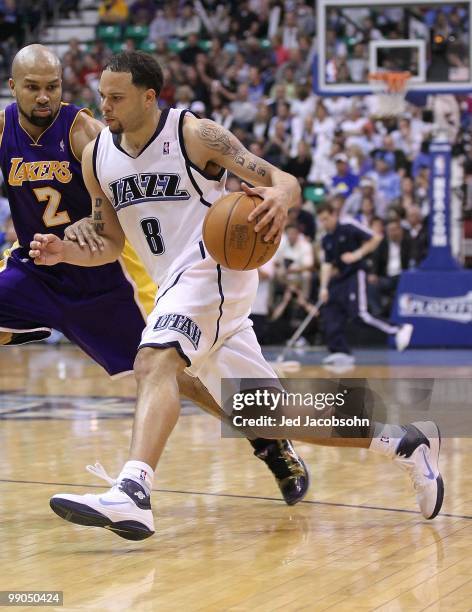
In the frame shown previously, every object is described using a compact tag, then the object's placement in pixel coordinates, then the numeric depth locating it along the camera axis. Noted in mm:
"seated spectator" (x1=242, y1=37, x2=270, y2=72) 18344
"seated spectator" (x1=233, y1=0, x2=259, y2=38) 18938
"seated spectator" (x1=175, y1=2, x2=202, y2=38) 19609
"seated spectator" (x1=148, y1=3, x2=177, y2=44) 19750
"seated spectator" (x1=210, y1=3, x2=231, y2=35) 19328
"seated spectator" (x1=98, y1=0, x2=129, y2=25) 20266
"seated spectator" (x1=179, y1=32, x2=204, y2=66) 18781
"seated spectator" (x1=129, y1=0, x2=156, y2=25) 20094
